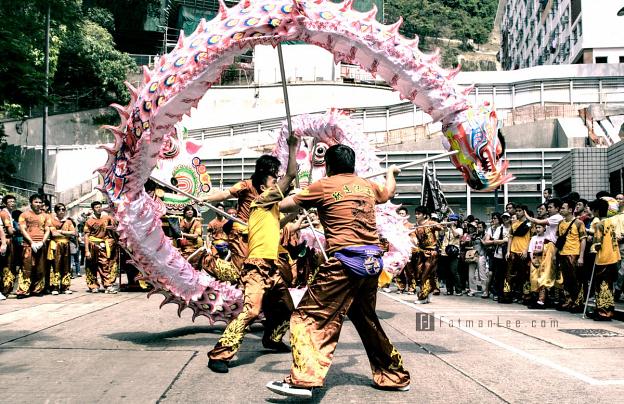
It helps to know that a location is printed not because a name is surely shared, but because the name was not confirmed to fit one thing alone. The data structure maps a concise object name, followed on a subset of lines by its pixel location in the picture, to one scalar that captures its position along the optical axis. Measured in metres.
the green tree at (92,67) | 39.50
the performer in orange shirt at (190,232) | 14.01
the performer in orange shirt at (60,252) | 14.34
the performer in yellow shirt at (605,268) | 10.22
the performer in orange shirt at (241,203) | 7.11
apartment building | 43.19
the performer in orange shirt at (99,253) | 15.09
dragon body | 7.07
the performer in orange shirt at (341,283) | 5.04
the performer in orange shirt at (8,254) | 13.53
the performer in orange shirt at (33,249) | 13.67
